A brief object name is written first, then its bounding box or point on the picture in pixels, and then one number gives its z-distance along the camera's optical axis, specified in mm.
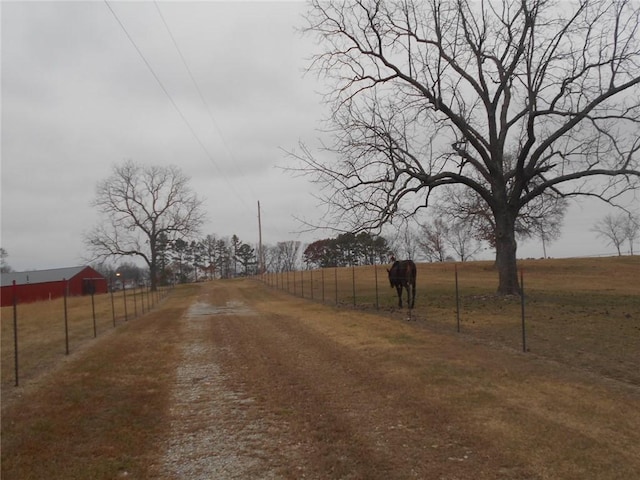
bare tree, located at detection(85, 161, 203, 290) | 57156
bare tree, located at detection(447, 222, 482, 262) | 97312
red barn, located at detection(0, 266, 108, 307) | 60906
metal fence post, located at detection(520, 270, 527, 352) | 9934
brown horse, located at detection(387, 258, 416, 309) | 18359
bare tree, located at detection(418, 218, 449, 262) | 81588
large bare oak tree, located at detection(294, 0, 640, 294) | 18438
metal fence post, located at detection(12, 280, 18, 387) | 8739
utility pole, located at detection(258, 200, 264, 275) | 60488
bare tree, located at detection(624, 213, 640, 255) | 91525
